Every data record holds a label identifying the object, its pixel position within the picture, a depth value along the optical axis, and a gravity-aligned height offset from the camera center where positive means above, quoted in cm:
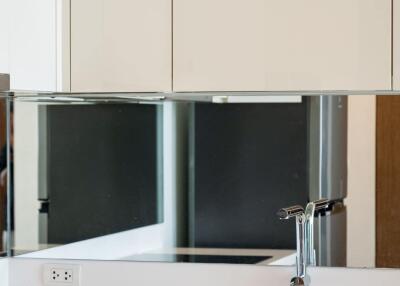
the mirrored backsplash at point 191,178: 269 -14
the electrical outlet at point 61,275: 285 -44
